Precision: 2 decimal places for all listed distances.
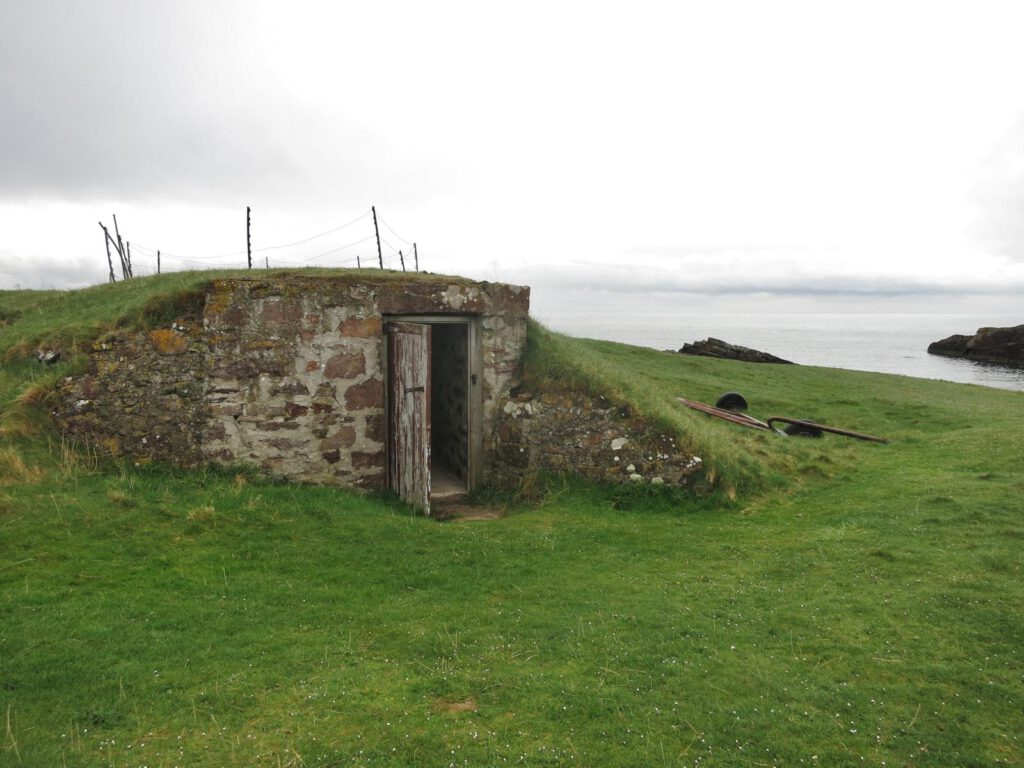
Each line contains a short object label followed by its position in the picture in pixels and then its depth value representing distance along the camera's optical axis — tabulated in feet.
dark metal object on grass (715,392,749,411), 57.11
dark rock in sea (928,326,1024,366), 184.14
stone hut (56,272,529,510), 28.94
